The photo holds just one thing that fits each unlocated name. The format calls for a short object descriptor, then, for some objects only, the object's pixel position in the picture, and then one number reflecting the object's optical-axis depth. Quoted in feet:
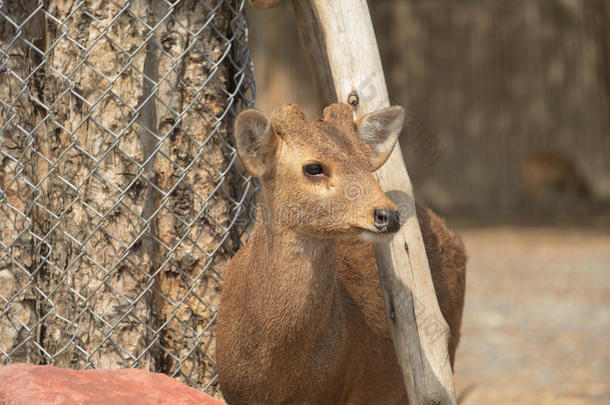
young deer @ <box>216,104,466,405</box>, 21.49
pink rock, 18.01
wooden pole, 22.36
